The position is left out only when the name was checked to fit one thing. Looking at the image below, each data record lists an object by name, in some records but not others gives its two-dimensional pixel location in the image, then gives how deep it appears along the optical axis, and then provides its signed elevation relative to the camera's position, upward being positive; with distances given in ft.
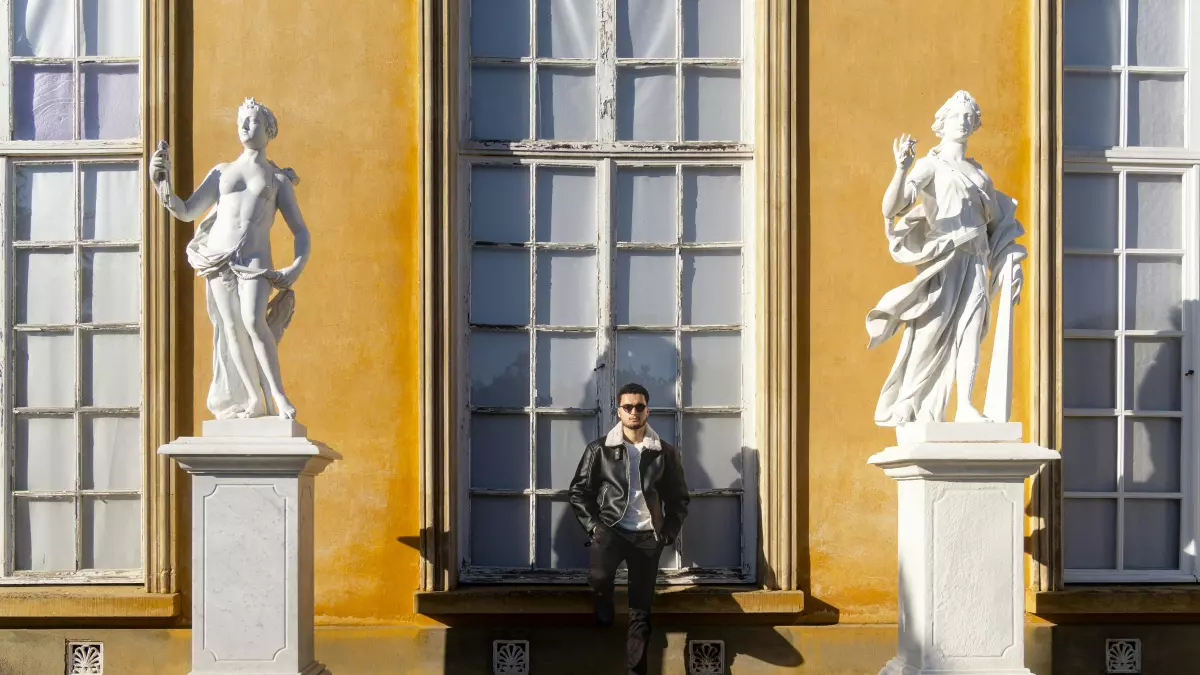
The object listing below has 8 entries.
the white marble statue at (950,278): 21.26 +0.69
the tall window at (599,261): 24.41 +1.07
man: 22.16 -2.65
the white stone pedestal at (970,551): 20.99 -3.15
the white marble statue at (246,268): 20.92 +0.80
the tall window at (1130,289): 24.81 +0.62
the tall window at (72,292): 24.13 +0.53
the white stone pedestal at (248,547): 20.75 -3.08
